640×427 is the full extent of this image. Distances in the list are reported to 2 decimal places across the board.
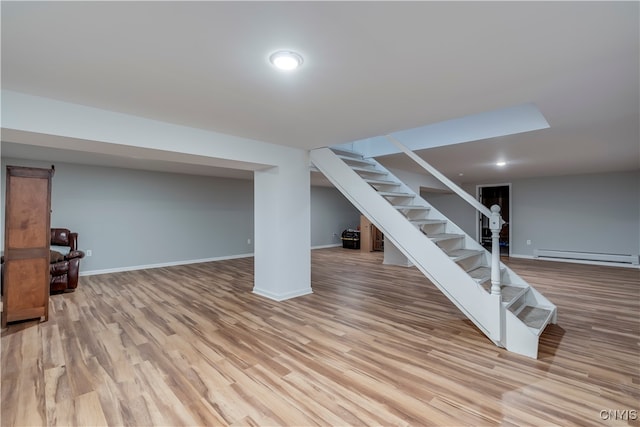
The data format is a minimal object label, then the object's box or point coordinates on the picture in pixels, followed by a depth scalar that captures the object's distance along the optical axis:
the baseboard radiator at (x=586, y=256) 6.15
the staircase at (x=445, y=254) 2.59
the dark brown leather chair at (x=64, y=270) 4.20
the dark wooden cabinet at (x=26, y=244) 2.99
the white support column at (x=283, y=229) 3.96
